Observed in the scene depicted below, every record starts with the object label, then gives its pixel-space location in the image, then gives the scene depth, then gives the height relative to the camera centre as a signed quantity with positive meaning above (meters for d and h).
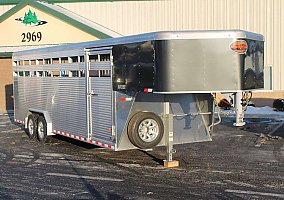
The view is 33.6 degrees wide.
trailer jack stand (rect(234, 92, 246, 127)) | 10.56 -0.51
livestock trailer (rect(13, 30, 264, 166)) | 9.55 +0.11
